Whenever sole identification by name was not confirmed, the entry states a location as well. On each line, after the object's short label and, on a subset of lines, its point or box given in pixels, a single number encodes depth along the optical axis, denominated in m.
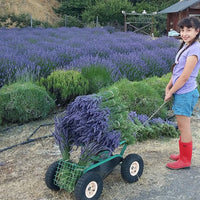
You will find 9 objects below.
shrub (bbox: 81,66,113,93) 5.56
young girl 2.98
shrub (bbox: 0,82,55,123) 4.64
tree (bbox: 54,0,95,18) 31.34
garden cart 2.47
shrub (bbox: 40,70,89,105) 5.30
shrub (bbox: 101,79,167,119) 4.75
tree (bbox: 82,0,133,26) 28.22
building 23.11
